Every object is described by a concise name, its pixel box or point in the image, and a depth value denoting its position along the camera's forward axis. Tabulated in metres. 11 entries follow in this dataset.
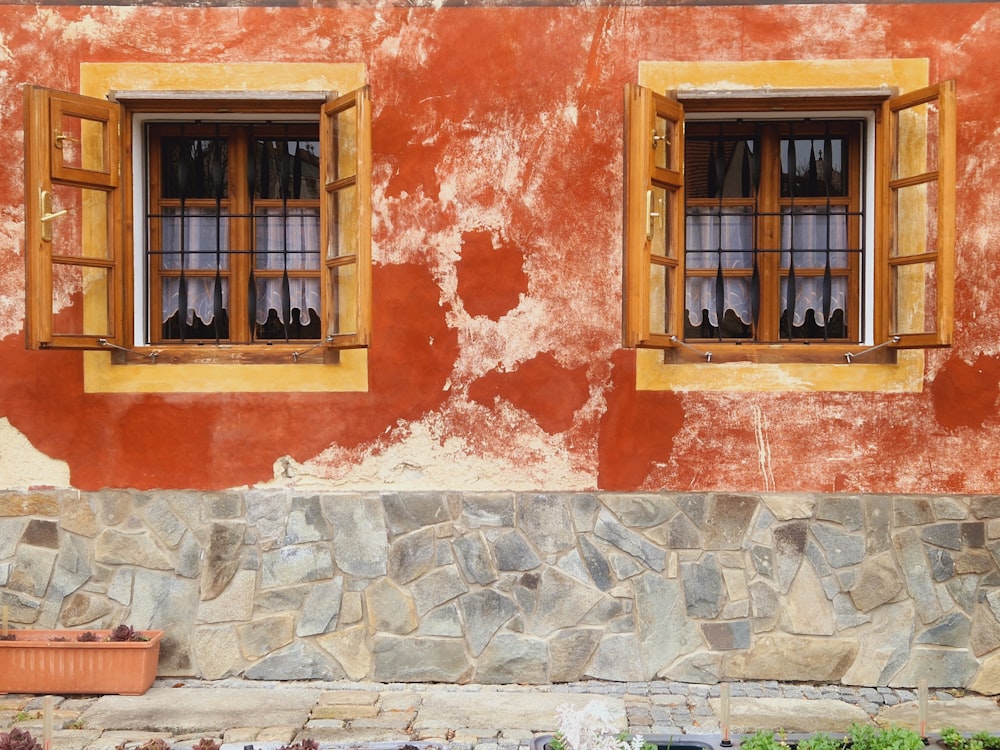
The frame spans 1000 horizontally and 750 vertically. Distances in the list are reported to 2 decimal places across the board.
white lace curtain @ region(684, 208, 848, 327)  5.44
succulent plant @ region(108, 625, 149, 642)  5.04
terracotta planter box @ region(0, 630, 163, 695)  4.97
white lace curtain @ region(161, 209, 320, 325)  5.46
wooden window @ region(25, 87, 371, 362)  5.00
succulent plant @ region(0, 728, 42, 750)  3.56
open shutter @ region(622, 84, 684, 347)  4.84
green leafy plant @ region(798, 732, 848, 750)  3.89
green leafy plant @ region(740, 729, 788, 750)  3.87
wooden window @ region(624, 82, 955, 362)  5.12
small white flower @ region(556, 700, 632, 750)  3.33
